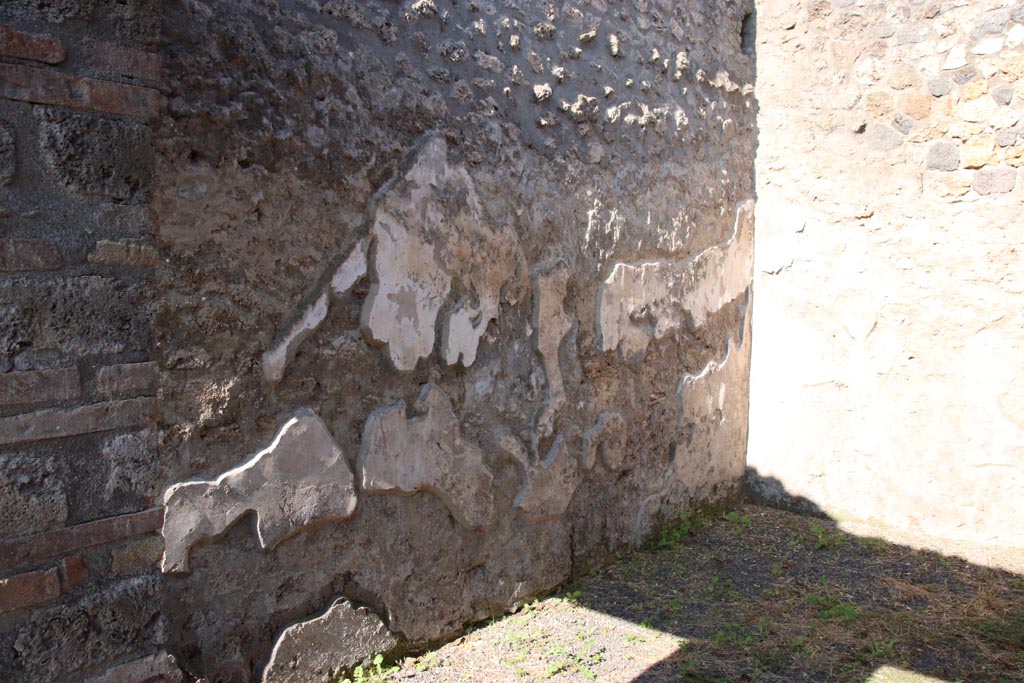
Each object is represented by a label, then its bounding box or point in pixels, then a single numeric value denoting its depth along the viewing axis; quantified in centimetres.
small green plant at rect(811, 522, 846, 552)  364
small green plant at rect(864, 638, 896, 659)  267
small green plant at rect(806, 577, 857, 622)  296
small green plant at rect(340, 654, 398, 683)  229
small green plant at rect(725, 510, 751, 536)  382
